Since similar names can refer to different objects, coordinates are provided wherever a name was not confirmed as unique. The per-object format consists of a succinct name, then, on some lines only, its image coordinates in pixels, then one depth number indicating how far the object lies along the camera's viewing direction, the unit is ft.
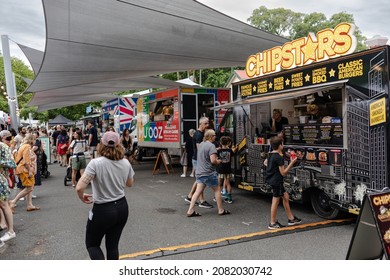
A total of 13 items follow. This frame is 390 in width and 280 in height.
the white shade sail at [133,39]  21.54
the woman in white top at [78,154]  30.76
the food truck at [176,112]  37.22
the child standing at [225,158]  23.24
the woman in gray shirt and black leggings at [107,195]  10.78
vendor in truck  24.84
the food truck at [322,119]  15.80
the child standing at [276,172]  17.31
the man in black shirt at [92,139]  39.95
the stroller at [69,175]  33.71
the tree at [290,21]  108.88
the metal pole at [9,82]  47.01
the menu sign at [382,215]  10.41
